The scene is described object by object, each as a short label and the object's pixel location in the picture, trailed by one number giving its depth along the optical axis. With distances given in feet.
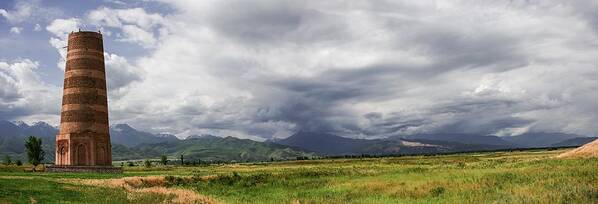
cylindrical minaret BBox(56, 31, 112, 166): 227.81
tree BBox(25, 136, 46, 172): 399.24
